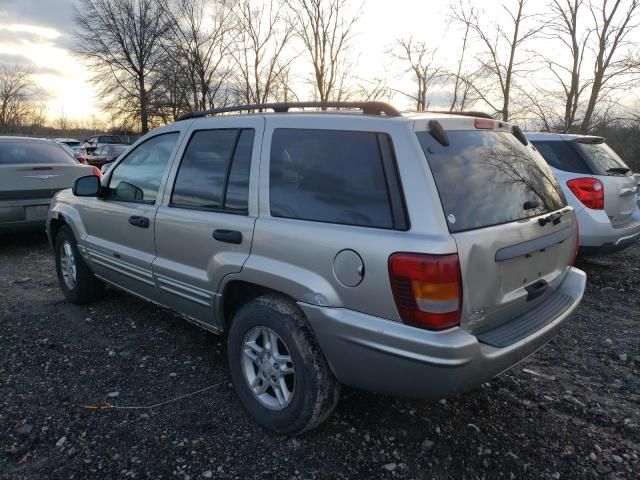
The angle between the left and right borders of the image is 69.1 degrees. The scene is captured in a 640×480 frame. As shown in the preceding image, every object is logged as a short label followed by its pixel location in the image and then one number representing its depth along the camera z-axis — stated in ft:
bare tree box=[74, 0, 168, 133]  119.24
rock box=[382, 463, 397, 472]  7.85
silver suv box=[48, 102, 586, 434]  6.78
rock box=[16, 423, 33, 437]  8.59
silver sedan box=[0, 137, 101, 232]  20.79
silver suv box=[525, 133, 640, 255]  17.12
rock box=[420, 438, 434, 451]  8.36
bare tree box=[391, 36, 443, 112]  82.74
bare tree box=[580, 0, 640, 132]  58.95
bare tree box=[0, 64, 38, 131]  183.42
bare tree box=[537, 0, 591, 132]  63.26
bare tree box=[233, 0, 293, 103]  93.97
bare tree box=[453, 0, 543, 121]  67.56
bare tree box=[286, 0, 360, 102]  90.68
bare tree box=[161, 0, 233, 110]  103.19
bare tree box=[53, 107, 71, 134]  217.97
